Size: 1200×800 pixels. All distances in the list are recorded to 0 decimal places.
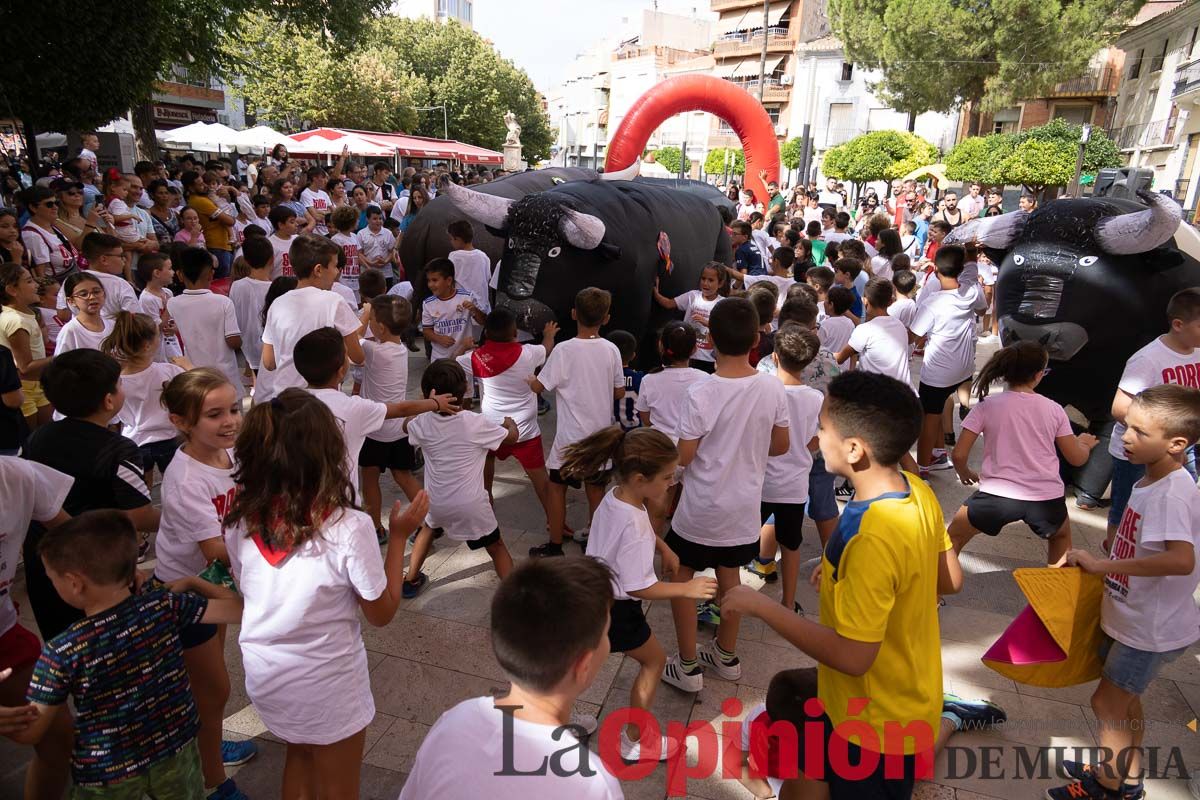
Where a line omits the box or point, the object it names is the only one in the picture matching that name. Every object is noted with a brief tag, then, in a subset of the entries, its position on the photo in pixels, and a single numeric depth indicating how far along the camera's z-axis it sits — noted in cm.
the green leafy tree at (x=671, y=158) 4588
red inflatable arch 1313
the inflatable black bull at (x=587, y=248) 560
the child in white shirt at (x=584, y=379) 418
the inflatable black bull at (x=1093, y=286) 482
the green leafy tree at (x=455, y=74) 4141
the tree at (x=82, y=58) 859
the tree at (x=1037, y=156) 2434
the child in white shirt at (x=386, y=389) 436
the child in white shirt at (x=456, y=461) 368
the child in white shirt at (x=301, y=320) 418
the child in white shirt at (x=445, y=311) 566
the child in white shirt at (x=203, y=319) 464
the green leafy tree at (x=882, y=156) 2992
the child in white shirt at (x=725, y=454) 321
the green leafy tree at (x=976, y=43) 2578
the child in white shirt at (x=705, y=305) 580
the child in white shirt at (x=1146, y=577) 249
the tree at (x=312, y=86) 2934
